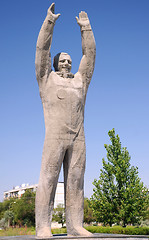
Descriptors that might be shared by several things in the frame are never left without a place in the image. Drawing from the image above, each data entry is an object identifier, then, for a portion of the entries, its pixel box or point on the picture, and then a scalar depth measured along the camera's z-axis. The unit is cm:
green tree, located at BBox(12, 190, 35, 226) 4906
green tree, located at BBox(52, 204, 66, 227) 5155
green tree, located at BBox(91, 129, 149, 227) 2009
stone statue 743
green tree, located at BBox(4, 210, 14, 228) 4944
